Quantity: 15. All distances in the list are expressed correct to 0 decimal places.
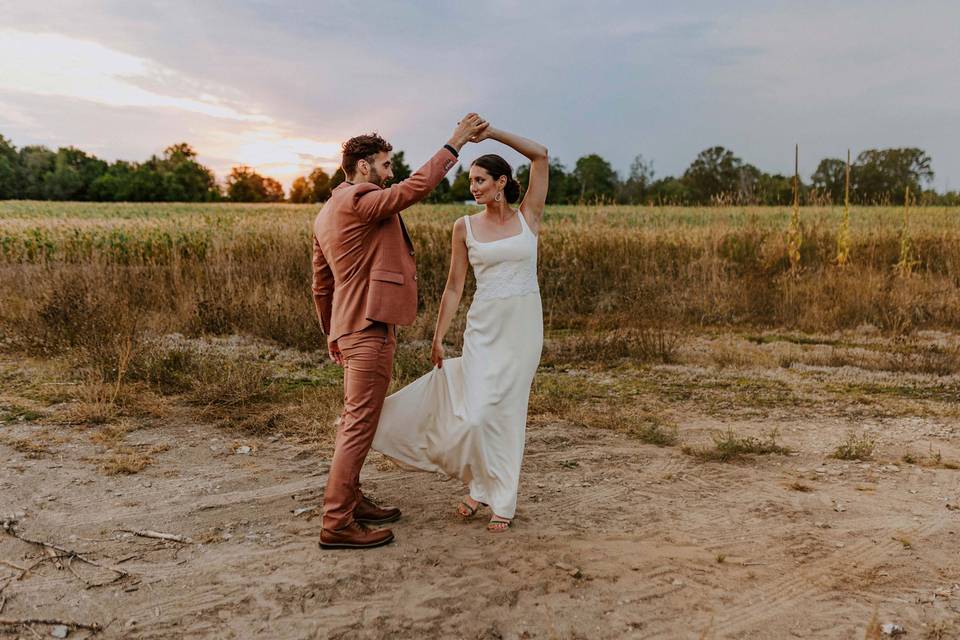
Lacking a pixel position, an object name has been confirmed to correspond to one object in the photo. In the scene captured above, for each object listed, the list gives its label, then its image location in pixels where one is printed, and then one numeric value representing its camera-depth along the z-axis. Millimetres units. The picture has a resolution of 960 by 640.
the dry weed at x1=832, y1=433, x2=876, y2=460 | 5953
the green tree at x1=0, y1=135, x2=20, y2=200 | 55406
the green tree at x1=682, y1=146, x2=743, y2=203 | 73625
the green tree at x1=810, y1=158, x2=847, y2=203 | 54334
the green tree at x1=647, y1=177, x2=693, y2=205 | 65894
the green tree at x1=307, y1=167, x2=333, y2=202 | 56438
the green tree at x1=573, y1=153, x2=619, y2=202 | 67000
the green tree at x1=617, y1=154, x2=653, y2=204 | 64875
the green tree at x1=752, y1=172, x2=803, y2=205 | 49019
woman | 4301
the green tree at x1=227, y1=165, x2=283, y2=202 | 85938
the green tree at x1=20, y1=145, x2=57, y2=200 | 58531
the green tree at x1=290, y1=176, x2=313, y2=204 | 65125
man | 3840
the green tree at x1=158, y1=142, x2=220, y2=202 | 72438
